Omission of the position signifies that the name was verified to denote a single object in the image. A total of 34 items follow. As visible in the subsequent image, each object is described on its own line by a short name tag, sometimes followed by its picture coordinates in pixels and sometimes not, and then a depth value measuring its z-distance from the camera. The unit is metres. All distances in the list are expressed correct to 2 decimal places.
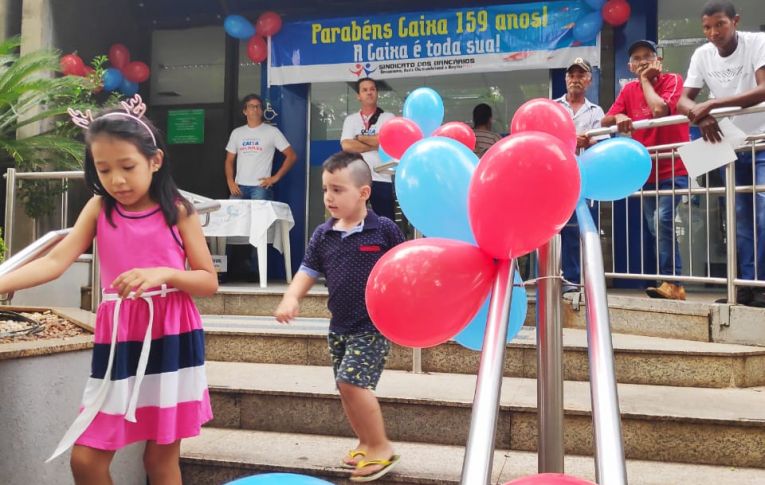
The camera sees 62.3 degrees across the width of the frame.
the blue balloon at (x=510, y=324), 1.65
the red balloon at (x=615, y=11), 6.04
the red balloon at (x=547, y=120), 1.61
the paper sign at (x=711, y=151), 3.21
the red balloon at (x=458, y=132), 2.54
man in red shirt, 4.16
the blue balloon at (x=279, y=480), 0.92
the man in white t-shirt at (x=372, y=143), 5.63
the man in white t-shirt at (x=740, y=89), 3.58
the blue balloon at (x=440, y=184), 1.51
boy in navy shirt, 2.44
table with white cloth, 5.67
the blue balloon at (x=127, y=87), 7.46
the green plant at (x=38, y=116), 5.90
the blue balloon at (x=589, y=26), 5.99
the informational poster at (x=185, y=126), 7.82
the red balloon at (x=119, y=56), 7.41
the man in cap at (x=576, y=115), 4.61
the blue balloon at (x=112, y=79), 7.27
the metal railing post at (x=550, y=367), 1.45
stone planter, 2.14
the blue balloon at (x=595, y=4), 5.96
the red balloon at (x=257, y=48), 7.07
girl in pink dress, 1.75
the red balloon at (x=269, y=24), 6.91
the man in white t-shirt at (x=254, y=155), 6.76
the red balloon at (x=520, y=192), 1.15
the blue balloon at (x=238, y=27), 6.96
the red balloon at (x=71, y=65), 6.77
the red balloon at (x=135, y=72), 7.45
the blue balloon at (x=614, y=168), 1.83
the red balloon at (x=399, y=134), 3.08
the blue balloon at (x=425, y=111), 3.43
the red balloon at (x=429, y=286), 1.17
